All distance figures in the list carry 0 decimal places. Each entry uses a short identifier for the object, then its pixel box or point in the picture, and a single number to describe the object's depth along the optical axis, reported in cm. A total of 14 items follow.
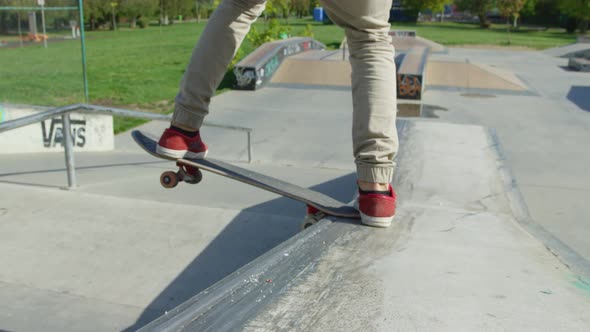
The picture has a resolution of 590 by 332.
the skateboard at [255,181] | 225
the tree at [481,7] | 5072
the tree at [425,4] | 5172
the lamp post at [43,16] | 1092
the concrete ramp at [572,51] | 2223
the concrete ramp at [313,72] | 1423
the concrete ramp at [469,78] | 1356
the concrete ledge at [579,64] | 1798
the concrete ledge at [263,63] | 1334
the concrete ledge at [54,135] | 799
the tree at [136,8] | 3638
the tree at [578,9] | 4231
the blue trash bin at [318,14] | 6034
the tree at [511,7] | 3444
